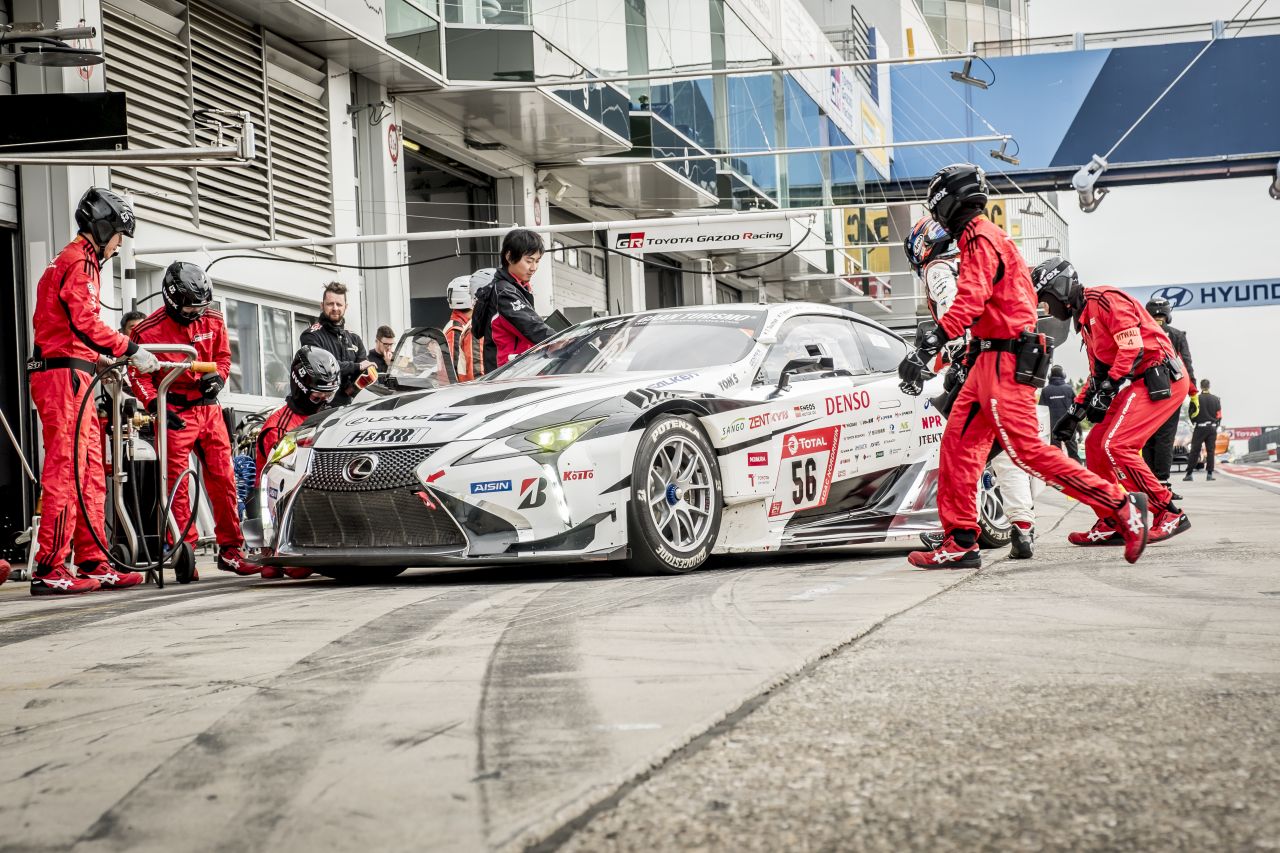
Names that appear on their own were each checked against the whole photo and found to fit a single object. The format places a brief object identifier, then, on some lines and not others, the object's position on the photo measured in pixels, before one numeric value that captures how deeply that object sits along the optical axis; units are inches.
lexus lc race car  260.1
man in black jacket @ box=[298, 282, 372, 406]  389.1
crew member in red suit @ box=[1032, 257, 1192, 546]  341.7
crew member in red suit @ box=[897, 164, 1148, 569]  272.2
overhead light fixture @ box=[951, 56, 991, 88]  797.9
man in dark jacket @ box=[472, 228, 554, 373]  362.0
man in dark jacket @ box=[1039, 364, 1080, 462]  917.2
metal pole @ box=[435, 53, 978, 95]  628.4
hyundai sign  1972.2
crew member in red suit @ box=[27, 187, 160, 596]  297.0
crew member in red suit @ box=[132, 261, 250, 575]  327.6
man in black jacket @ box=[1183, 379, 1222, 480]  1040.8
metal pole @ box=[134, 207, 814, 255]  515.8
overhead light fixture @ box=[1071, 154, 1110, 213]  1437.0
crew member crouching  339.9
